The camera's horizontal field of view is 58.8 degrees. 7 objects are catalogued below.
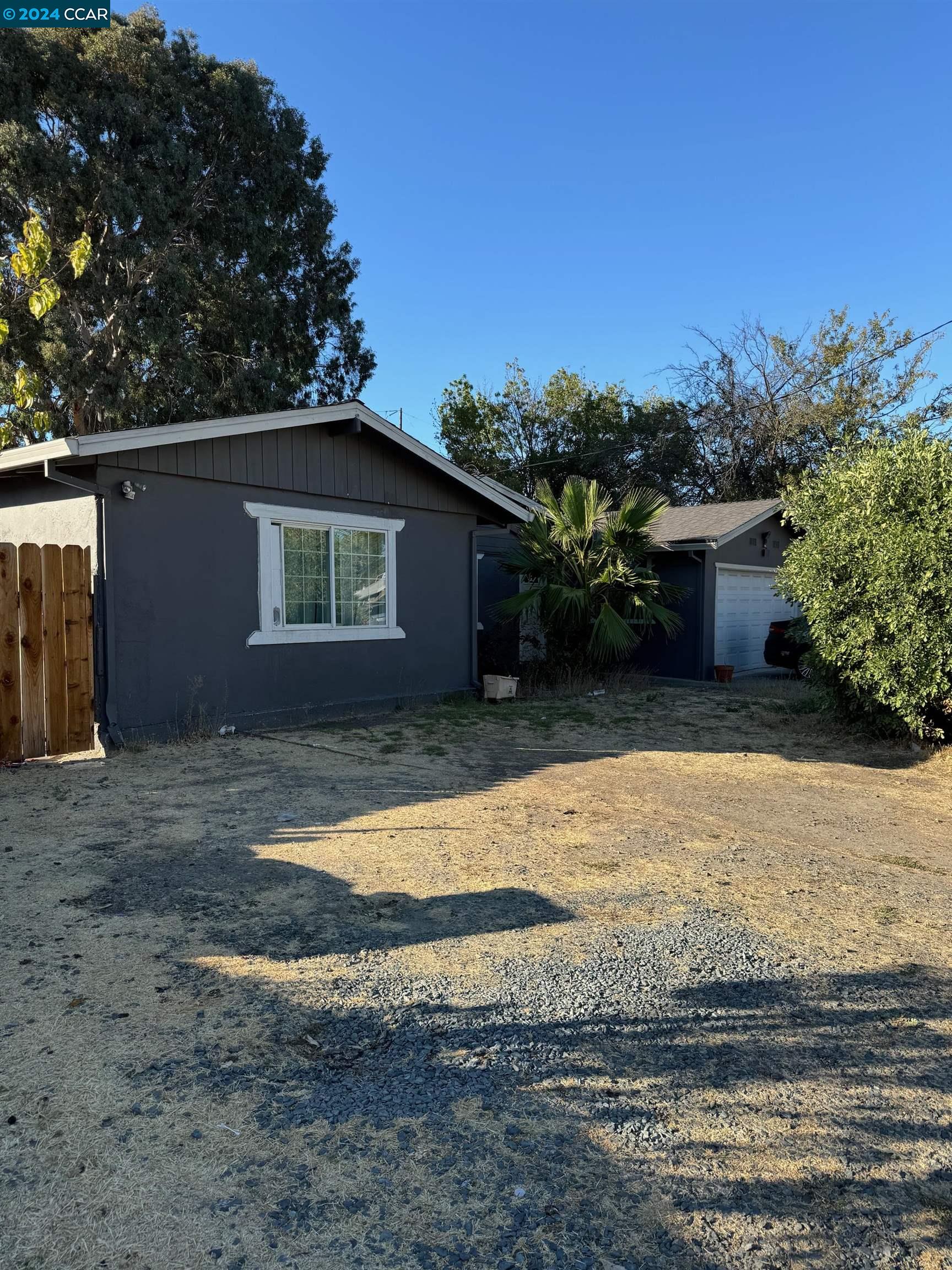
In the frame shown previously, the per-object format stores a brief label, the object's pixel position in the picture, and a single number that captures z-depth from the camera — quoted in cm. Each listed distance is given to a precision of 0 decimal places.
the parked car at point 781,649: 1569
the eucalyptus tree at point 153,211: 1894
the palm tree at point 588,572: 1292
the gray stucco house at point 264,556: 802
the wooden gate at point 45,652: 709
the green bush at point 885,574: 796
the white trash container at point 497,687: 1216
